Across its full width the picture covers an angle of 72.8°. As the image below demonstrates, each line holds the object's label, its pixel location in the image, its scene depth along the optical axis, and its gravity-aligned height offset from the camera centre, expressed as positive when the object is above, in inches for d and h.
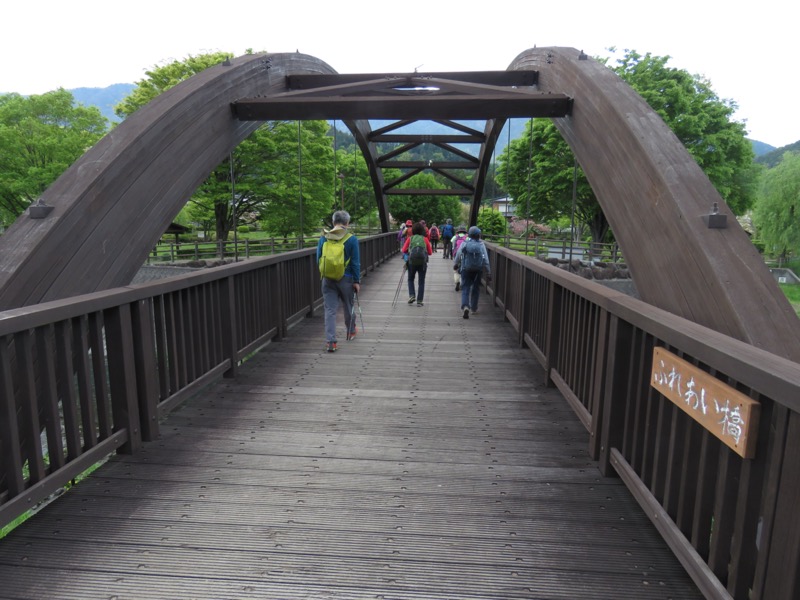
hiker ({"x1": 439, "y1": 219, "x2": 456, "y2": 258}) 872.3 -37.8
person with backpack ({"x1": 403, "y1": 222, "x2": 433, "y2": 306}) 338.3 -24.8
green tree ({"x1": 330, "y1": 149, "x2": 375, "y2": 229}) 1985.7 +83.4
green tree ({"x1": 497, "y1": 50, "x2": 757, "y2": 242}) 971.9 +132.3
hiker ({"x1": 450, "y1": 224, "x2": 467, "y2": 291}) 404.8 -16.4
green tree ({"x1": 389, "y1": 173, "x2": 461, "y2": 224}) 2468.0 +40.8
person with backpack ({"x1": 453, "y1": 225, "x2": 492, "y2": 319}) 299.9 -27.4
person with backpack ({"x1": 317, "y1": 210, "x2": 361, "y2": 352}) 211.5 -21.1
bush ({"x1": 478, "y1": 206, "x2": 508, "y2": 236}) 1443.8 -19.7
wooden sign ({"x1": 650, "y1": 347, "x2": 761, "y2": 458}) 61.1 -23.6
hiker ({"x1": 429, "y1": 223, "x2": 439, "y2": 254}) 830.3 -30.0
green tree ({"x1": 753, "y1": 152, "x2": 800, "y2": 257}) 1473.9 +27.4
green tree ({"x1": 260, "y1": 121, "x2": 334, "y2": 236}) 952.3 +66.9
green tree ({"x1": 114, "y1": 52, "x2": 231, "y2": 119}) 917.0 +226.6
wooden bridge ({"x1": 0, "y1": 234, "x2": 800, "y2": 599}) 76.6 -53.5
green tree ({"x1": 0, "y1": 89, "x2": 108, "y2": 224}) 1003.3 +131.5
